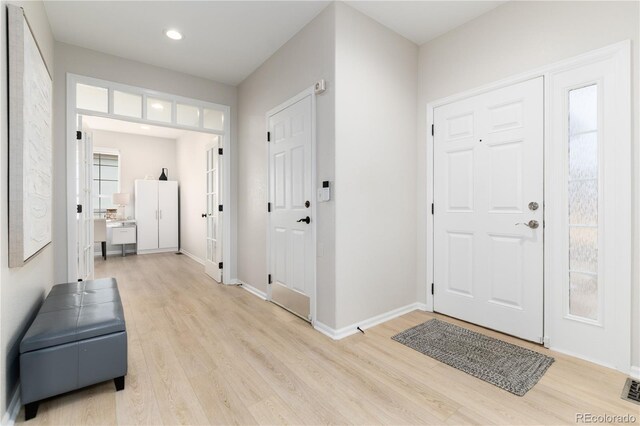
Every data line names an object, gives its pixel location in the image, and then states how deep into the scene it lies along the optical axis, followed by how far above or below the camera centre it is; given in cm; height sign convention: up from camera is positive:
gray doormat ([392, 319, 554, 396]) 188 -103
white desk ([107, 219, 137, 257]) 638 -43
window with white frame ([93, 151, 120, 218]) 673 +71
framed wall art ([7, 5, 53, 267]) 158 +40
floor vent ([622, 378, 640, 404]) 168 -104
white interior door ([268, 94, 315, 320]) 284 +3
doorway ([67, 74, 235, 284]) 311 +107
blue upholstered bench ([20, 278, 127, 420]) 153 -75
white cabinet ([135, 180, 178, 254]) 678 -9
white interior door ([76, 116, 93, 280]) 320 +9
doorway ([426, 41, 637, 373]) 198 -1
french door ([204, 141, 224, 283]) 429 -7
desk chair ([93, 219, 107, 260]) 579 -37
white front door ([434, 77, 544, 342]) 237 +2
